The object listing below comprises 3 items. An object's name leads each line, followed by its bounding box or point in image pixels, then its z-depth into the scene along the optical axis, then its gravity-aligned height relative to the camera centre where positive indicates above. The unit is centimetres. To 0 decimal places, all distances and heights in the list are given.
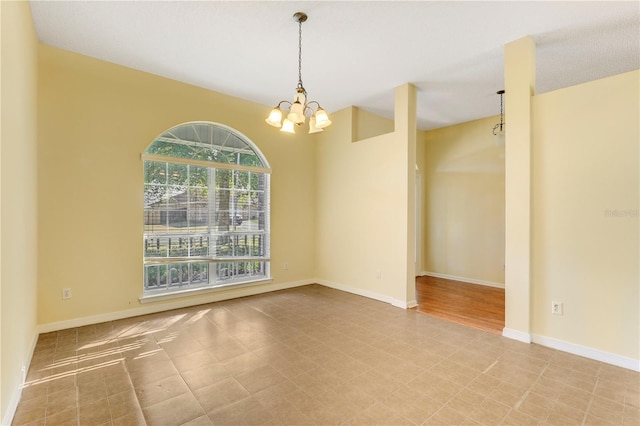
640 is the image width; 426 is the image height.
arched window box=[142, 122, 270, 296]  395 +7
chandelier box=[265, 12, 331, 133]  262 +88
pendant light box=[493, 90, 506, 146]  472 +132
